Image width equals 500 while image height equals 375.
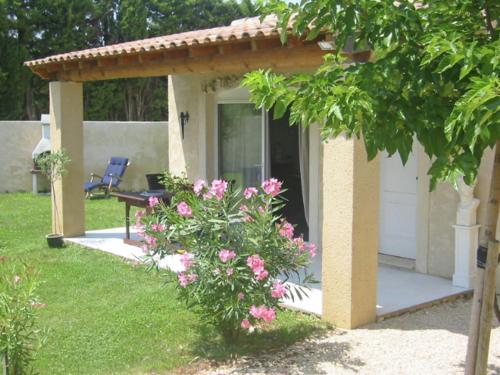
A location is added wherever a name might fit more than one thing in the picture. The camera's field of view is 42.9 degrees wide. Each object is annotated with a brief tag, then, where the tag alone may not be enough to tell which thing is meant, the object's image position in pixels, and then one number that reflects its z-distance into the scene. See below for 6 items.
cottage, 5.96
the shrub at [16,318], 4.06
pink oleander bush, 5.18
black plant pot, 10.25
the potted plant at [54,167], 10.27
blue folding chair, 16.89
